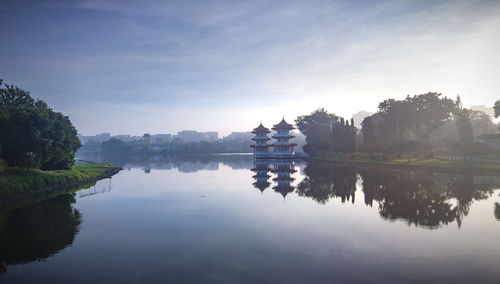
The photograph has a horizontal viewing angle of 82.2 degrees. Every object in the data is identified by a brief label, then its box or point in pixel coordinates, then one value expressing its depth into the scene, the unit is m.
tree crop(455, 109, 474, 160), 38.25
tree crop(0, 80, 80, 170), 27.36
